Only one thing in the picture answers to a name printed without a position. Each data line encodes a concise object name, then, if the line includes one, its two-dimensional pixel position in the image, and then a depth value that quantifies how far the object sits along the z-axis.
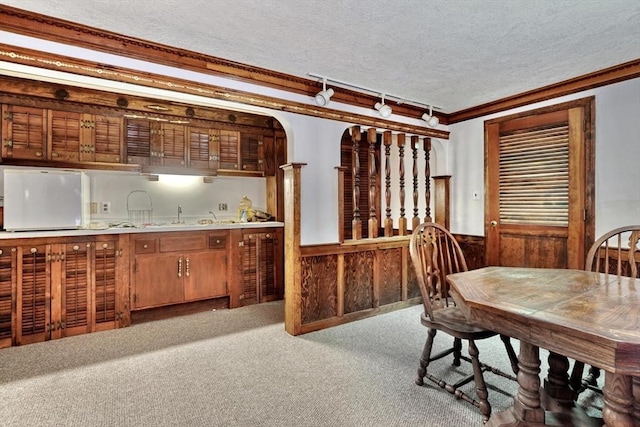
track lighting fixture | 2.96
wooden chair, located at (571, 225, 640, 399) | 1.83
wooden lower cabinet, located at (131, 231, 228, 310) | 3.30
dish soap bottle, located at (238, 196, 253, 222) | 4.29
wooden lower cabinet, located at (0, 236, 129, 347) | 2.75
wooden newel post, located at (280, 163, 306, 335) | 2.94
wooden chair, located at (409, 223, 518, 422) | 1.76
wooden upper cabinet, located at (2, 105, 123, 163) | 2.95
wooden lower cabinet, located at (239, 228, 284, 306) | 3.90
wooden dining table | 1.03
